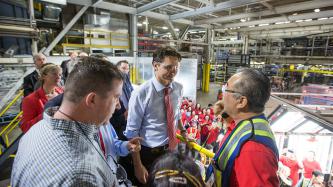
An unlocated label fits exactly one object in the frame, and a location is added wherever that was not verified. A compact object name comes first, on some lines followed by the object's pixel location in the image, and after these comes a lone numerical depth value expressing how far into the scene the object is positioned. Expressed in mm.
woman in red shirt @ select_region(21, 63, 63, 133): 2343
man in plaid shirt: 711
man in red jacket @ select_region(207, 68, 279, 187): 1000
